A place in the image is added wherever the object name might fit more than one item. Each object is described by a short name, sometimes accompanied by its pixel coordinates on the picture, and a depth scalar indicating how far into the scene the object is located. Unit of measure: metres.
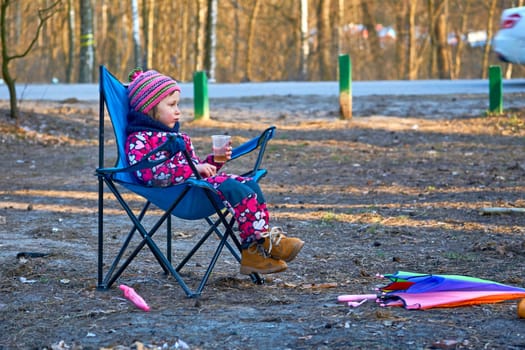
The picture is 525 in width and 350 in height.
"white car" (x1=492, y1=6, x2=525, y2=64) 16.50
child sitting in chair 4.67
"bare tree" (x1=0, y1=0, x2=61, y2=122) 12.86
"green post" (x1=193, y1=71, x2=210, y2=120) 13.30
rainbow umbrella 4.30
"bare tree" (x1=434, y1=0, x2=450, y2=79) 31.42
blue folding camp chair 4.58
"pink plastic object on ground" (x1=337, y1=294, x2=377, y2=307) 4.43
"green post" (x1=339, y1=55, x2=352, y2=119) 13.09
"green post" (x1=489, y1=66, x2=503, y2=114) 13.06
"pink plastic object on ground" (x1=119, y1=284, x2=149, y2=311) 4.39
